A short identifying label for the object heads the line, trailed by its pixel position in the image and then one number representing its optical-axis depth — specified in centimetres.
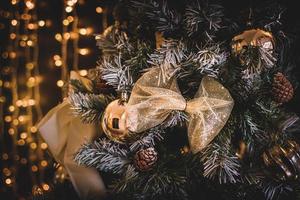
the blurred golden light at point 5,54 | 147
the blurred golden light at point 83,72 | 127
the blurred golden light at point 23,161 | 148
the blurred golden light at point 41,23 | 136
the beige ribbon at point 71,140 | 81
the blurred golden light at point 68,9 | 128
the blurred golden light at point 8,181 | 144
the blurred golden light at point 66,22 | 136
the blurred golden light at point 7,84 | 149
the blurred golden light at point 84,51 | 135
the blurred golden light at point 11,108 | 146
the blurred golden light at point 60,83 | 136
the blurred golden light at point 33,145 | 145
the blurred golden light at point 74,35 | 137
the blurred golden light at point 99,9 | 132
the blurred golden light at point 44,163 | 144
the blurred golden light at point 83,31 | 133
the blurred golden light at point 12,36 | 145
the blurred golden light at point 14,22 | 139
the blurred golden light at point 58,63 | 138
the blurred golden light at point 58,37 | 139
